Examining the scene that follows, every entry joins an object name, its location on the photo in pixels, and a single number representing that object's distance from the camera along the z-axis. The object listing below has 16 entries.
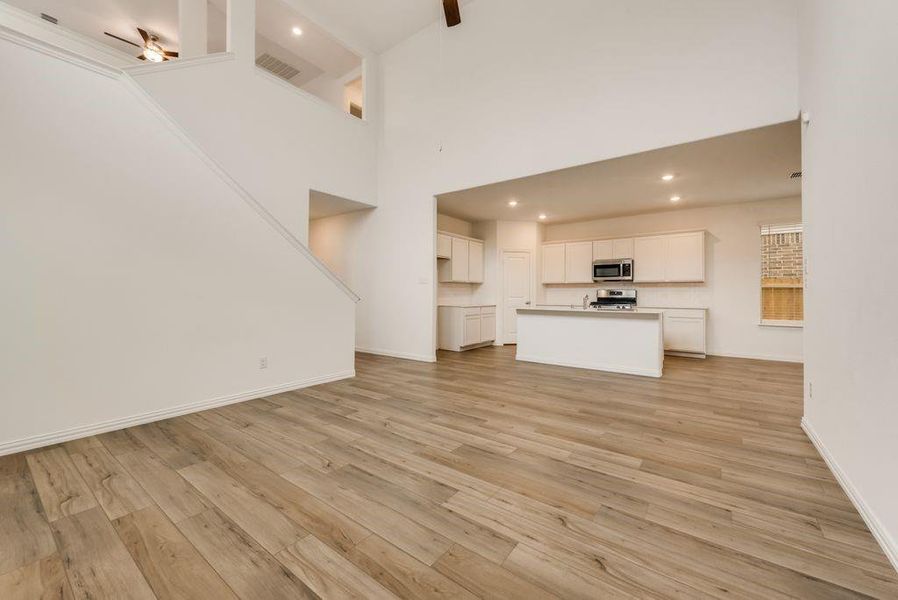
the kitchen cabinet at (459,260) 6.93
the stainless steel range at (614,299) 6.83
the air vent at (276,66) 7.34
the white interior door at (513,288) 7.64
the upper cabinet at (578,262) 7.33
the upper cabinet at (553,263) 7.63
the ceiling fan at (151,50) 5.98
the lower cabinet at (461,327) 6.74
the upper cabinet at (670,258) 6.19
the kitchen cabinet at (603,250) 7.07
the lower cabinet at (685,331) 6.13
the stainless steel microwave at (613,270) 6.75
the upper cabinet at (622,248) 6.86
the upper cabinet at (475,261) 7.35
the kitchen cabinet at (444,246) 6.58
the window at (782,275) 5.76
